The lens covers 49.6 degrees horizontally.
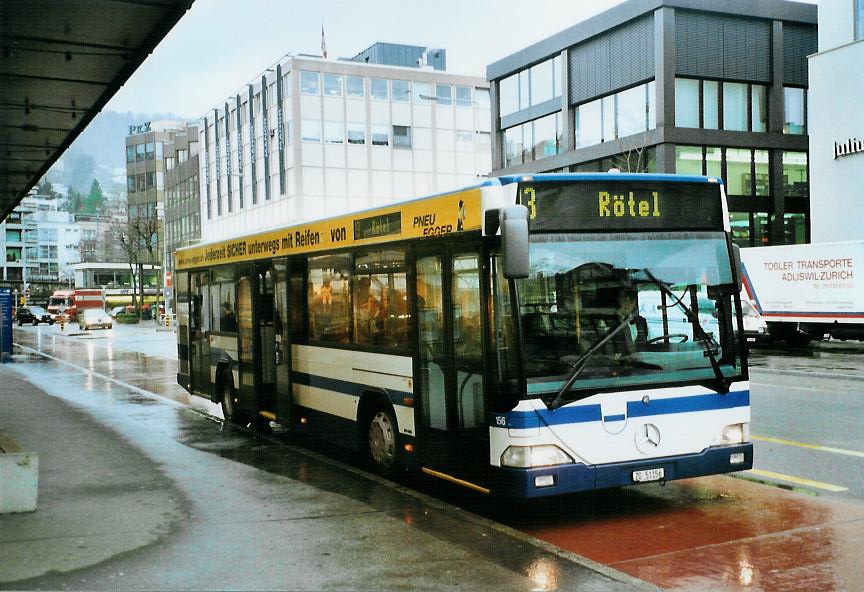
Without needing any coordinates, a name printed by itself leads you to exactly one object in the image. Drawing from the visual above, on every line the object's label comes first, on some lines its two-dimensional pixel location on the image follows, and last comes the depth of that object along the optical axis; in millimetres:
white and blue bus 7207
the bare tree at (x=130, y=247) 86625
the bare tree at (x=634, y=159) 42841
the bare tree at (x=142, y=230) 80688
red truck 91062
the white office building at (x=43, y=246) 138000
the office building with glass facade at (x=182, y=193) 98250
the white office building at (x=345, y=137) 64438
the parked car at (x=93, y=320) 64625
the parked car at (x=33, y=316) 89750
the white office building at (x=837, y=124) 36812
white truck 28062
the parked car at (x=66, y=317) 93888
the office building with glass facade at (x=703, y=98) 42562
